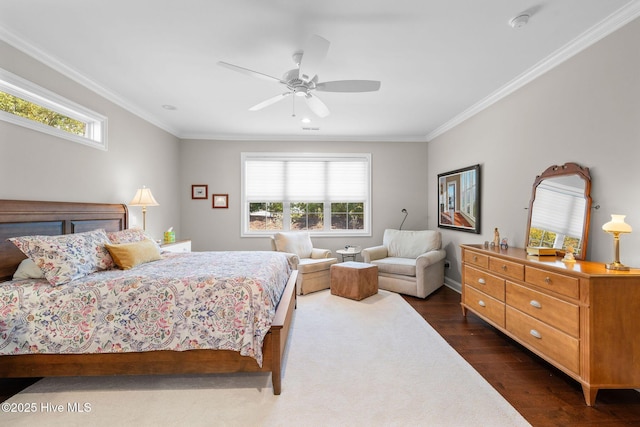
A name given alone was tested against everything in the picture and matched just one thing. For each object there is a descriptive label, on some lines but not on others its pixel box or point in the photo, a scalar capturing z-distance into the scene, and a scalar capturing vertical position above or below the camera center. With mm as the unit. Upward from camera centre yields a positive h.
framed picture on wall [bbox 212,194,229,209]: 5633 +205
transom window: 2525 +967
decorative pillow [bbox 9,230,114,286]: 2213 -344
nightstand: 4248 -517
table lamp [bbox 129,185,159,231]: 3881 +156
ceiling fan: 2318 +1180
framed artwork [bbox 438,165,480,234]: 4180 +174
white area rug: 1885 -1295
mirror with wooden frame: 2516 +6
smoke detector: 2201 +1410
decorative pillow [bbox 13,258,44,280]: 2352 -482
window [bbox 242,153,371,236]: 5738 +343
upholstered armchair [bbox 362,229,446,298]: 4352 -790
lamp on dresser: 2025 -131
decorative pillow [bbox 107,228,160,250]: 3065 -268
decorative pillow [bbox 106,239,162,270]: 2697 -394
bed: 2098 -1051
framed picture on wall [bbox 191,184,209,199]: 5609 +372
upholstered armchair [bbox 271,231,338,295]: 4543 -801
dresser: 1936 -755
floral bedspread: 2049 -722
